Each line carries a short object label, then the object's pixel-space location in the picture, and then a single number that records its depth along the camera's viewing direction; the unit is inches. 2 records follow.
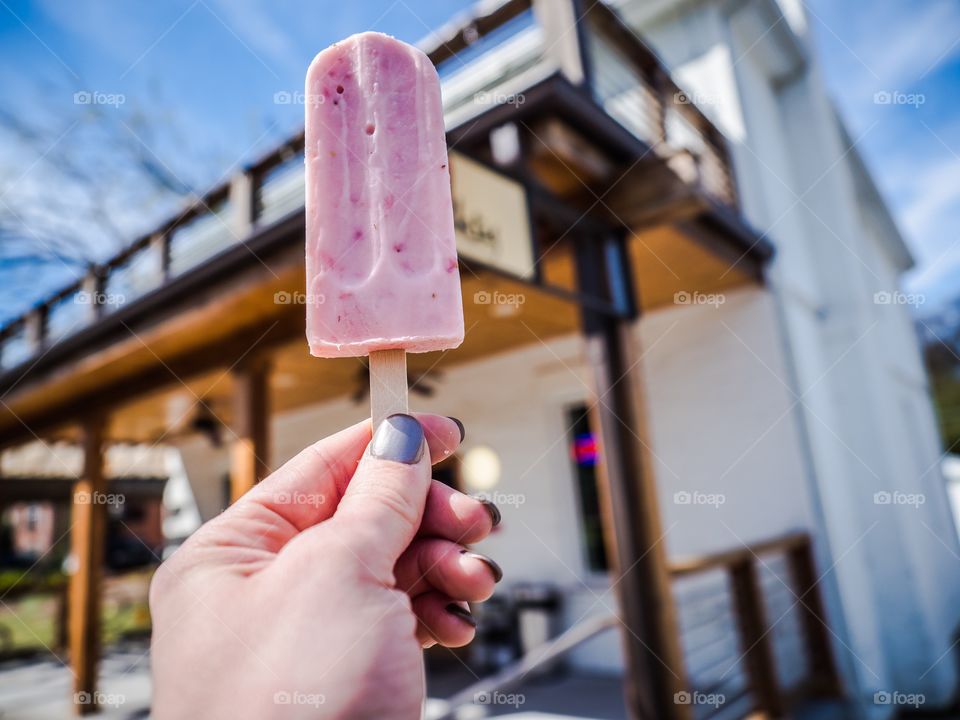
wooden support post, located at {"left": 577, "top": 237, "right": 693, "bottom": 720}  151.7
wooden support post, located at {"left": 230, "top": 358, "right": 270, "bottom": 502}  192.4
